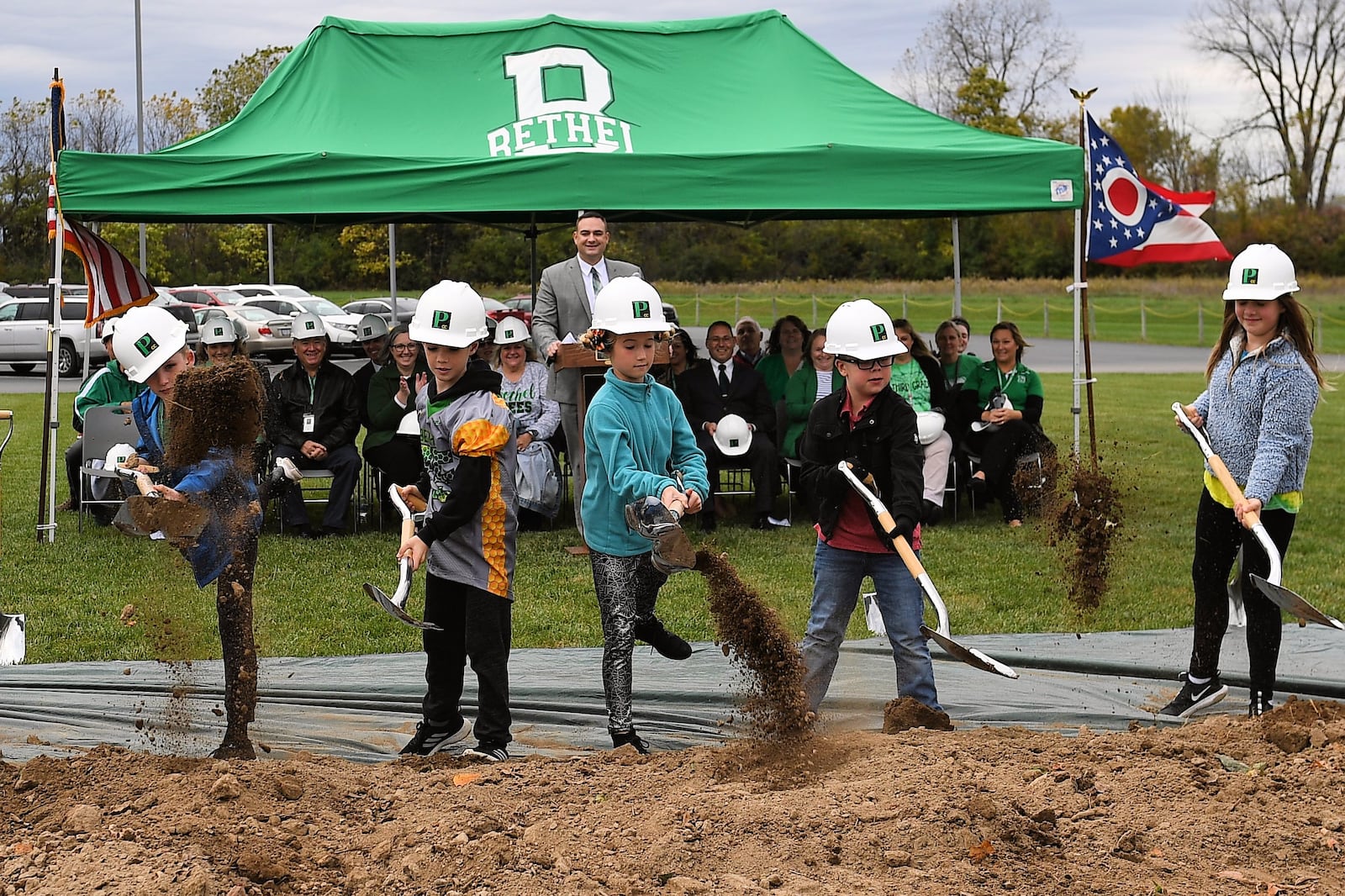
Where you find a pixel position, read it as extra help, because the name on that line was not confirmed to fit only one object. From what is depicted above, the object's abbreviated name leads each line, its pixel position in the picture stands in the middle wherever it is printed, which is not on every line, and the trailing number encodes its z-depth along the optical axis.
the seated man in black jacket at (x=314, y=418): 9.91
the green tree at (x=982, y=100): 43.38
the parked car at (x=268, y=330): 28.58
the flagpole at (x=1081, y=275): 9.78
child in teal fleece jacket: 4.90
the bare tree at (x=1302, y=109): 51.19
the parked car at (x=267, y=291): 32.25
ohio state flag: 9.94
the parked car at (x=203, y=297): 30.77
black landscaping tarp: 5.21
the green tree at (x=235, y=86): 39.44
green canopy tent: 9.02
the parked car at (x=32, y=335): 25.77
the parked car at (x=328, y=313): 28.55
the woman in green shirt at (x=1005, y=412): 10.34
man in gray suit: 8.63
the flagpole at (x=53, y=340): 9.51
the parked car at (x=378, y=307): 32.38
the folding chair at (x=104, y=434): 9.81
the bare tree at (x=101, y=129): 47.47
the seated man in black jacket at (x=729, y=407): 10.14
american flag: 9.72
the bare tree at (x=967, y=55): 52.19
